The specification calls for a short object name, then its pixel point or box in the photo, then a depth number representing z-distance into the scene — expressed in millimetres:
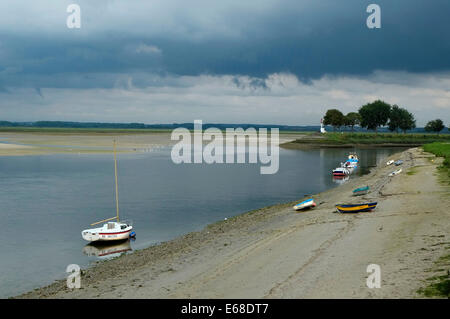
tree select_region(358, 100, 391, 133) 196250
